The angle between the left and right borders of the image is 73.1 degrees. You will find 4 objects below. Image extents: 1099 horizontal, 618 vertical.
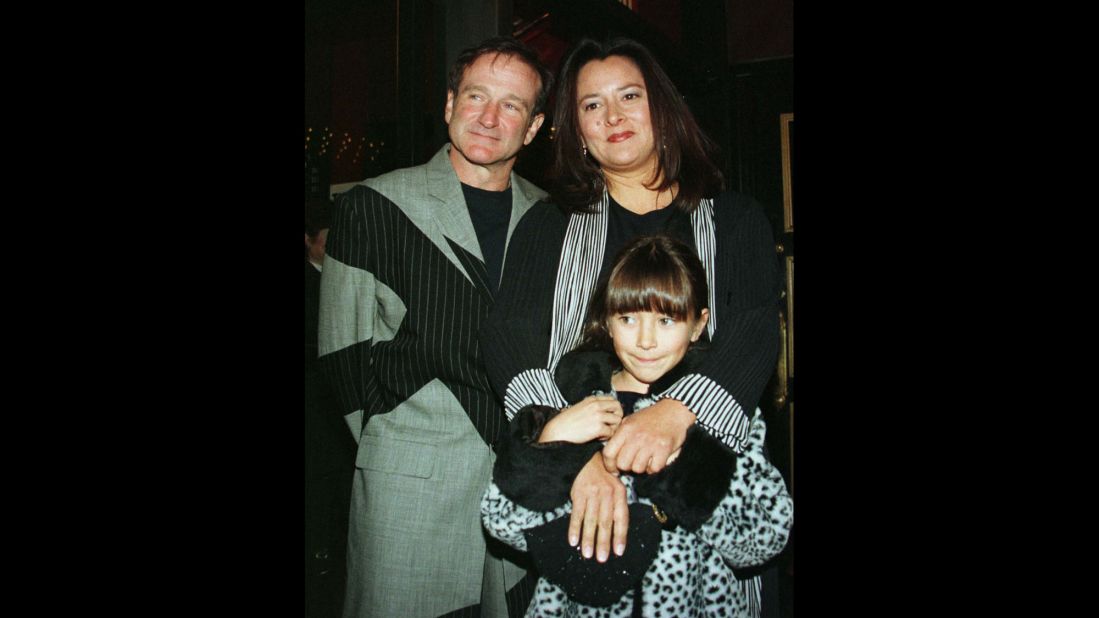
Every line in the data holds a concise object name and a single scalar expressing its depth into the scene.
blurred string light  1.44
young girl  1.07
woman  1.16
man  1.32
